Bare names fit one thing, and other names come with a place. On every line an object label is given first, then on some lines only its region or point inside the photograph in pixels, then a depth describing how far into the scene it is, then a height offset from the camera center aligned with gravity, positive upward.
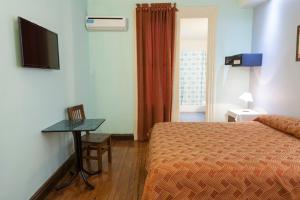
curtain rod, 3.81 +1.34
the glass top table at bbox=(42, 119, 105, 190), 2.37 -0.52
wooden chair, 2.85 -0.79
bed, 1.46 -0.62
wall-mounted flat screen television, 1.95 +0.36
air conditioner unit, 3.78 +1.02
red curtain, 3.82 +0.36
